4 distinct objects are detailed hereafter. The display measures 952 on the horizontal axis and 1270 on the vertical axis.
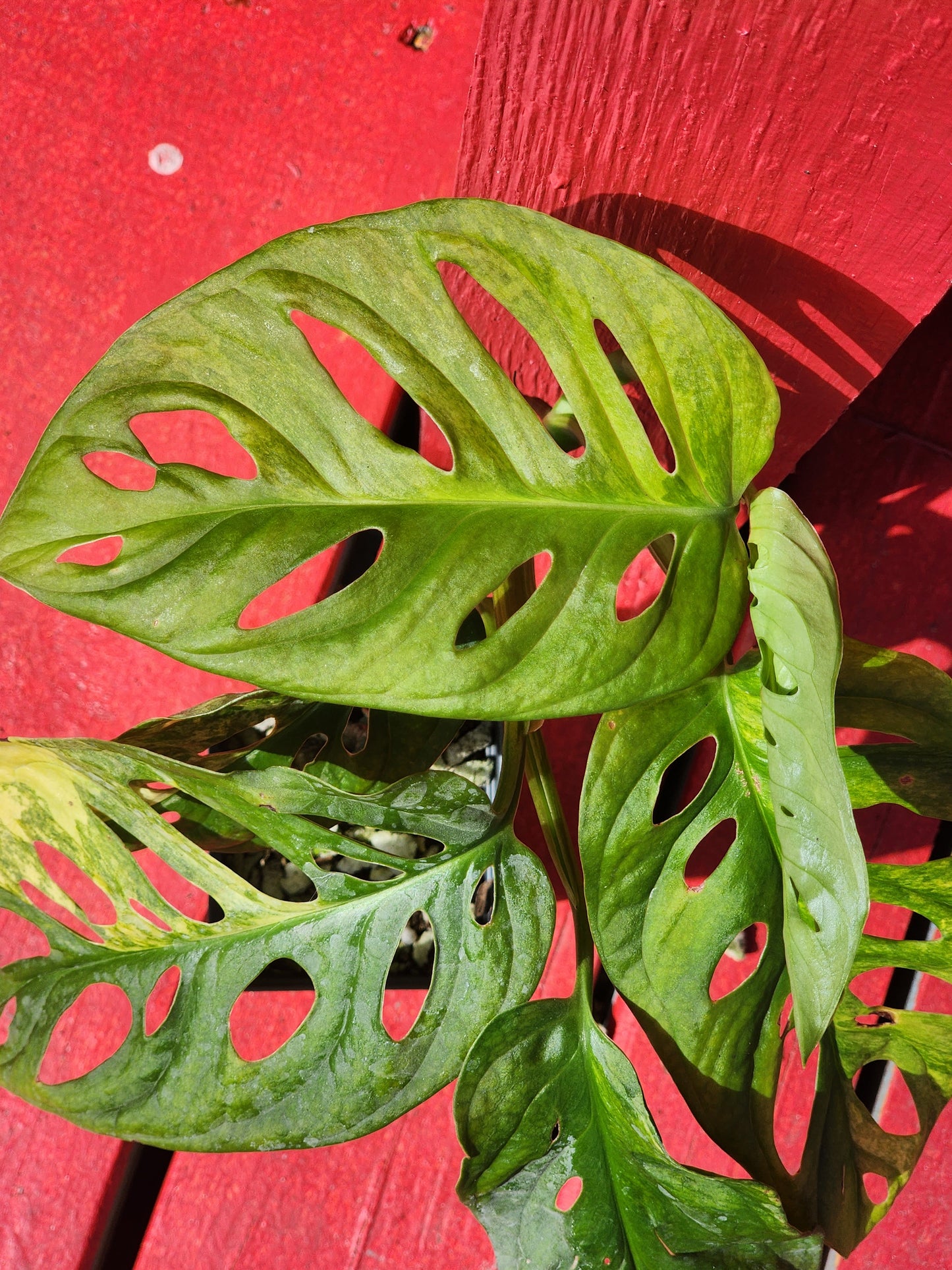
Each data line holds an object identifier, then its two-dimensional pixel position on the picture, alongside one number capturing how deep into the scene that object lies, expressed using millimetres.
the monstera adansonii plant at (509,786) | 478
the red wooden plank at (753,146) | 544
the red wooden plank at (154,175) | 1094
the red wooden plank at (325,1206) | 1007
